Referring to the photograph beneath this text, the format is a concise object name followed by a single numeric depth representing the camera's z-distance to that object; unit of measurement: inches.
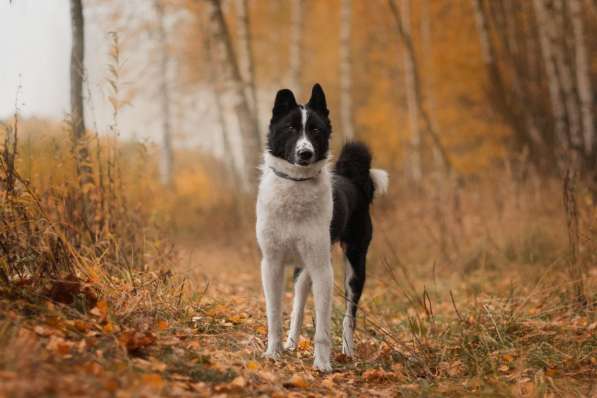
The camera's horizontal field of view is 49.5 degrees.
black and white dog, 163.2
